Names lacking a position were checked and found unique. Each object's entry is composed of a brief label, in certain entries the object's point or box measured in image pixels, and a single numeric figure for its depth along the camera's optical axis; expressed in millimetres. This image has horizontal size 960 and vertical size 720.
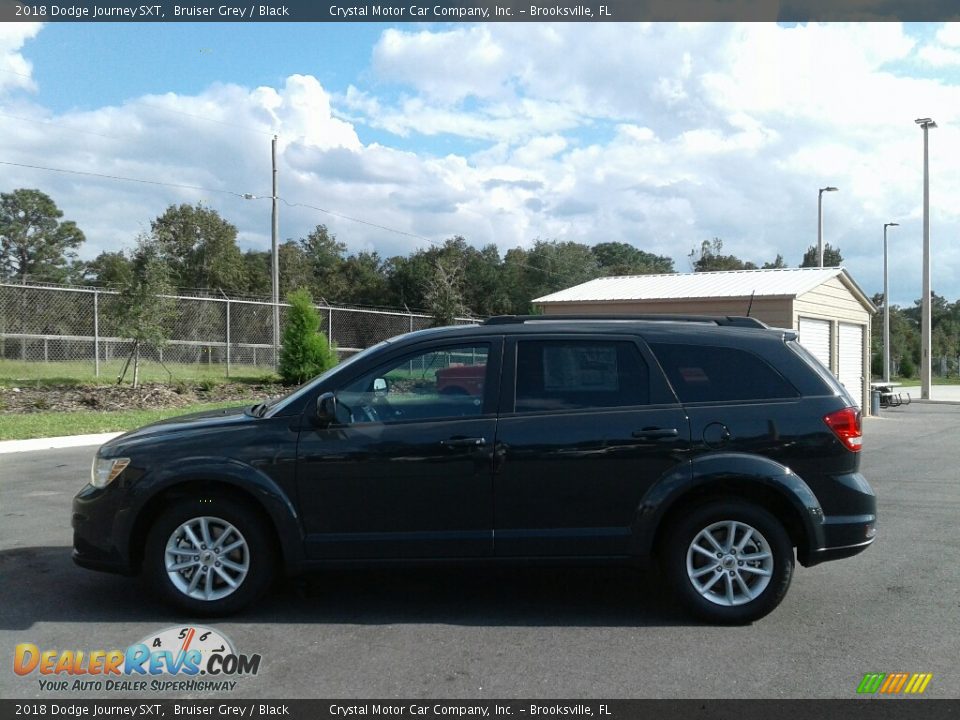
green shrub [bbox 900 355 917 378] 57291
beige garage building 19688
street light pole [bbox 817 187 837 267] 33856
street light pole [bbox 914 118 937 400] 33438
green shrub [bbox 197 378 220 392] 21344
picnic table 28297
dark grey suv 5316
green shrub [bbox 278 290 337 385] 22750
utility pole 25469
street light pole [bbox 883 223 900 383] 39625
